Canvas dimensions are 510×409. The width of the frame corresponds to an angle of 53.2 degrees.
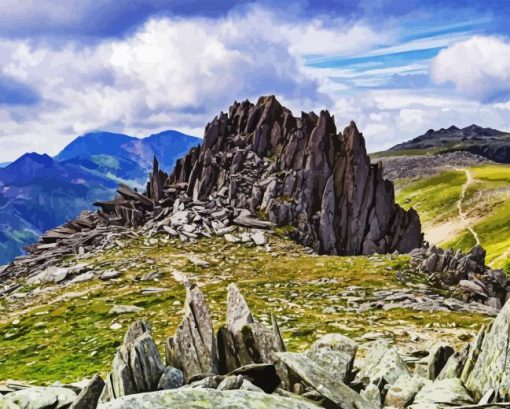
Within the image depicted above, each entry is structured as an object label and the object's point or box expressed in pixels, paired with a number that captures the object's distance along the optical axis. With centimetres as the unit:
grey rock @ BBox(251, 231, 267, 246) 7425
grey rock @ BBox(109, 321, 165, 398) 1730
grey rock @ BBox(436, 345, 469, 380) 1980
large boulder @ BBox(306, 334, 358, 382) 1975
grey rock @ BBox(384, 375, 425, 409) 1769
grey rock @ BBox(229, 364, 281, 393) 1769
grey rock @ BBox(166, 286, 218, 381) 1962
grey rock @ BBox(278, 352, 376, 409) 1596
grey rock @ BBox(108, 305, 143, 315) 4800
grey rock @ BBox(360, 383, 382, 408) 1755
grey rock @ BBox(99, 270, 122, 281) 6088
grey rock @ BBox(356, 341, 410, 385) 2031
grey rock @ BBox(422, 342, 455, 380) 2181
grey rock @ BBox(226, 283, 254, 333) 2202
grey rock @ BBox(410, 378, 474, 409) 1655
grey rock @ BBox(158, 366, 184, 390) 1770
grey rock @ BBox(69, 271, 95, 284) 6219
